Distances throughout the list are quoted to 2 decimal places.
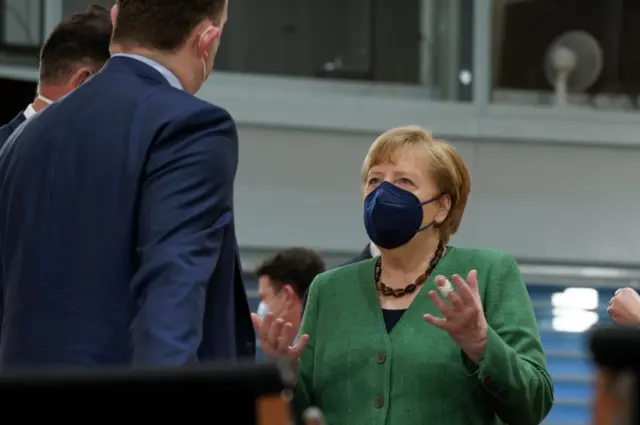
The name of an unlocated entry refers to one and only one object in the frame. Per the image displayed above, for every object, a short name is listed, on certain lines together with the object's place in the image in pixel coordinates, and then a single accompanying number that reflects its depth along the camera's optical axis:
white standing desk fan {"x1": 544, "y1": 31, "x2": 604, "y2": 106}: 15.77
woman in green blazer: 5.29
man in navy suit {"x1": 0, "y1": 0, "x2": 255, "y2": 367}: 4.45
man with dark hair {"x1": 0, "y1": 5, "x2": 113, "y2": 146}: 5.92
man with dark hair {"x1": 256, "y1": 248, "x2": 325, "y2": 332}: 9.86
